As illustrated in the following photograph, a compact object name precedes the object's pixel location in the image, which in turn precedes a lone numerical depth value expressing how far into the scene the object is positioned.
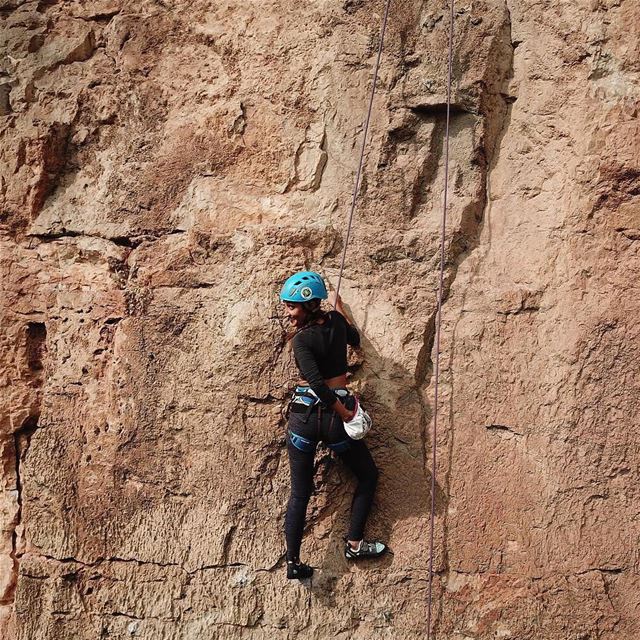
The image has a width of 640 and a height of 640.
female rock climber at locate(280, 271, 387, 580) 4.98
